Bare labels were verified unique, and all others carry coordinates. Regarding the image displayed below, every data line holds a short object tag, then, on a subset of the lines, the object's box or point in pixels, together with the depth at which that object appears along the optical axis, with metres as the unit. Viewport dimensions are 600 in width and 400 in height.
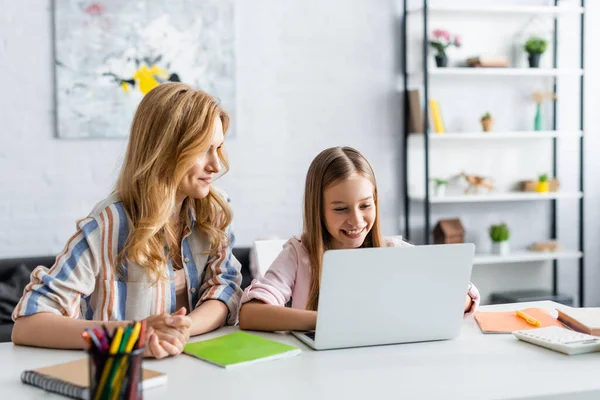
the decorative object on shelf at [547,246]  4.13
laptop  1.42
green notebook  1.39
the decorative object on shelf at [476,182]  4.01
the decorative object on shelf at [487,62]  3.92
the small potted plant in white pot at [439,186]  3.91
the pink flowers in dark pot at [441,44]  3.89
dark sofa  3.21
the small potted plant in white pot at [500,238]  4.01
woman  1.61
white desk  1.22
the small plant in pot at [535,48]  4.00
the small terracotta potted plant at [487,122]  3.99
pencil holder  1.09
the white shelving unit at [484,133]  3.84
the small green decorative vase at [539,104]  4.07
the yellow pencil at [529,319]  1.68
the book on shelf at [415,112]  3.85
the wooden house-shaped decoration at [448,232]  3.94
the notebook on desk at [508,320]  1.65
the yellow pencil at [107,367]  1.09
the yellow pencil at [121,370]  1.09
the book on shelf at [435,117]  3.88
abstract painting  3.50
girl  1.85
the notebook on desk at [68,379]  1.21
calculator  1.45
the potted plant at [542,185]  4.08
